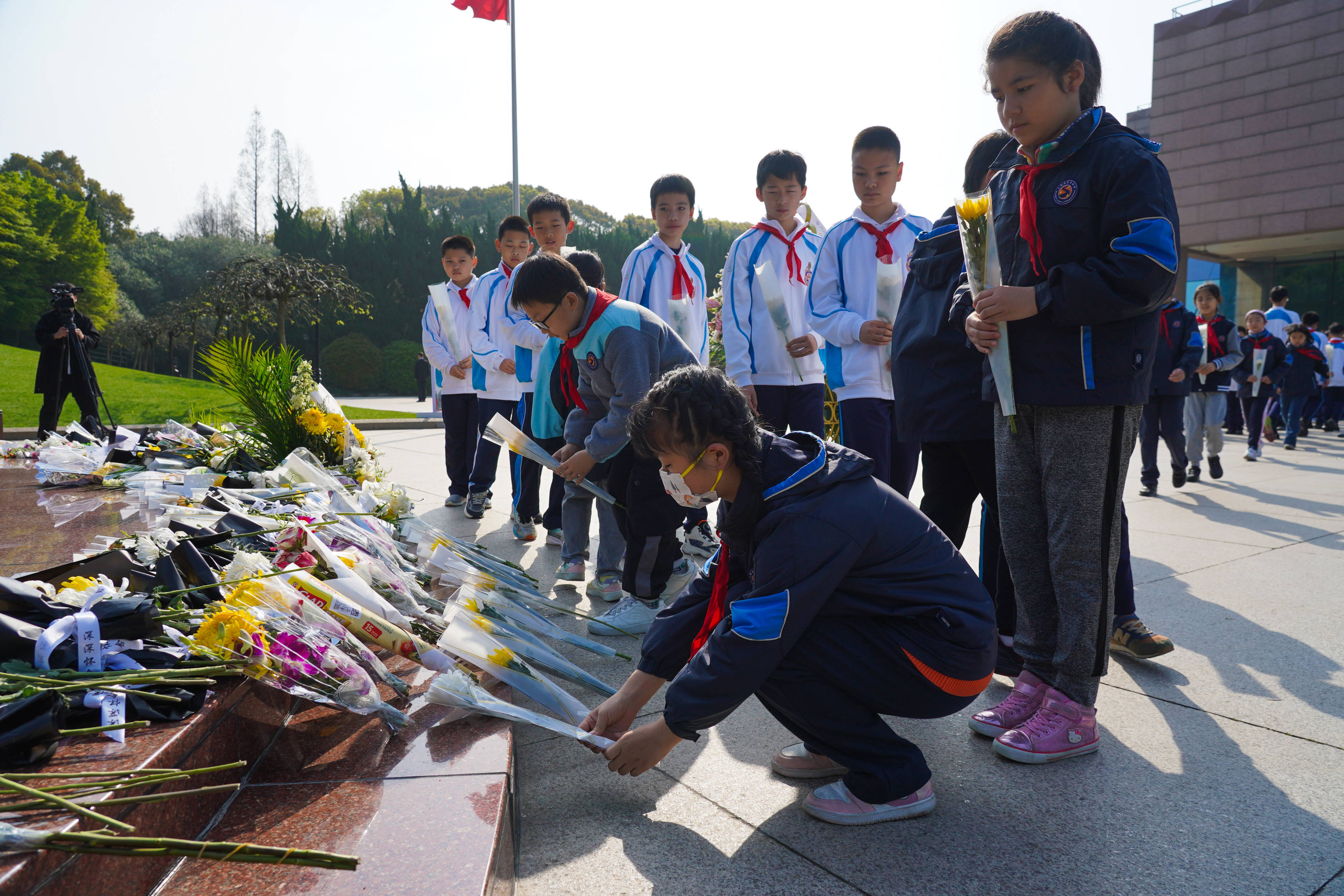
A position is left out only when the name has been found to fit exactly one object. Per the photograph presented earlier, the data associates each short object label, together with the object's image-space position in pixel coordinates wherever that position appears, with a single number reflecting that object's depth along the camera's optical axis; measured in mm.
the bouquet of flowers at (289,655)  1880
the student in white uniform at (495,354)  5773
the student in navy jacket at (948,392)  2783
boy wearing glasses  3299
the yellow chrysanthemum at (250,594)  2010
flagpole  17594
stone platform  1455
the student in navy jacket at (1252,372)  10133
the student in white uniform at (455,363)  6258
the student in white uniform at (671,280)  4781
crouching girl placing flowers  1872
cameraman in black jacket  8953
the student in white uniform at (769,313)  4426
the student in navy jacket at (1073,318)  2123
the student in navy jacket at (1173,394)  6613
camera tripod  9016
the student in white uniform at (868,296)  3768
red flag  15867
